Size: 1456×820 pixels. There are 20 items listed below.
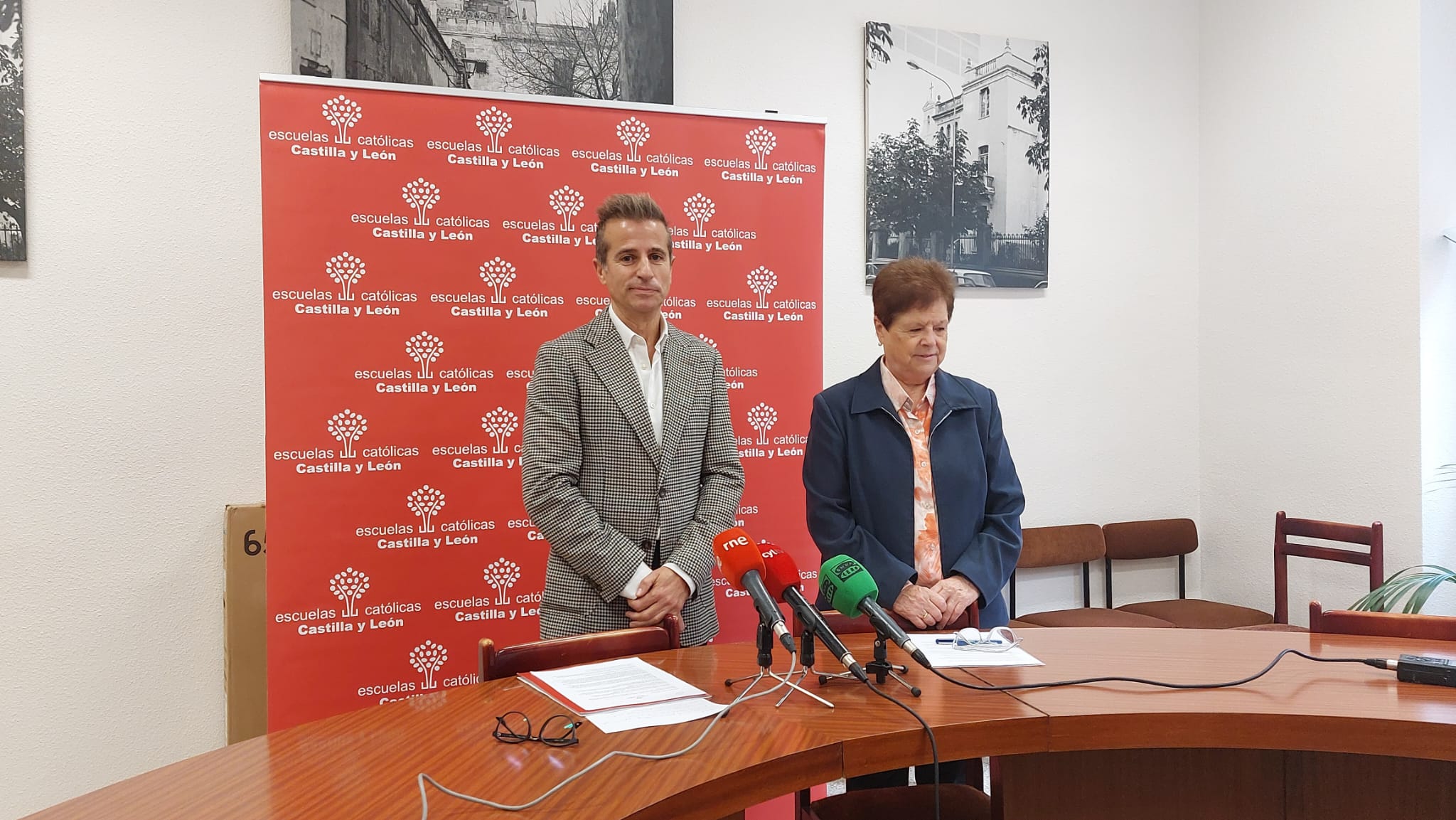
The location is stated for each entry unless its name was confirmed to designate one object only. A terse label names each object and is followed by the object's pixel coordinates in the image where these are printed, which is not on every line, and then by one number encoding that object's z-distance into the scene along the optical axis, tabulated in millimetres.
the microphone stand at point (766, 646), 1545
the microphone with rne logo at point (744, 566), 1489
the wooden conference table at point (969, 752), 1203
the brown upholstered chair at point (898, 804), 1804
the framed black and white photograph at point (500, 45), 3150
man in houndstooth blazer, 2252
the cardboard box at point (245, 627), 3037
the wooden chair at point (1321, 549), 3475
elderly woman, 2232
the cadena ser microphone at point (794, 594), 1510
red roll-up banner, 2674
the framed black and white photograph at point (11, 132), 2938
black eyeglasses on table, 1354
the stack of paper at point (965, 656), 1768
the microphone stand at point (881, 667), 1618
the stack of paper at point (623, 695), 1459
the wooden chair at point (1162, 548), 4035
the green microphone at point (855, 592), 1494
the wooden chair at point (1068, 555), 3969
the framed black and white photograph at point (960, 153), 3971
